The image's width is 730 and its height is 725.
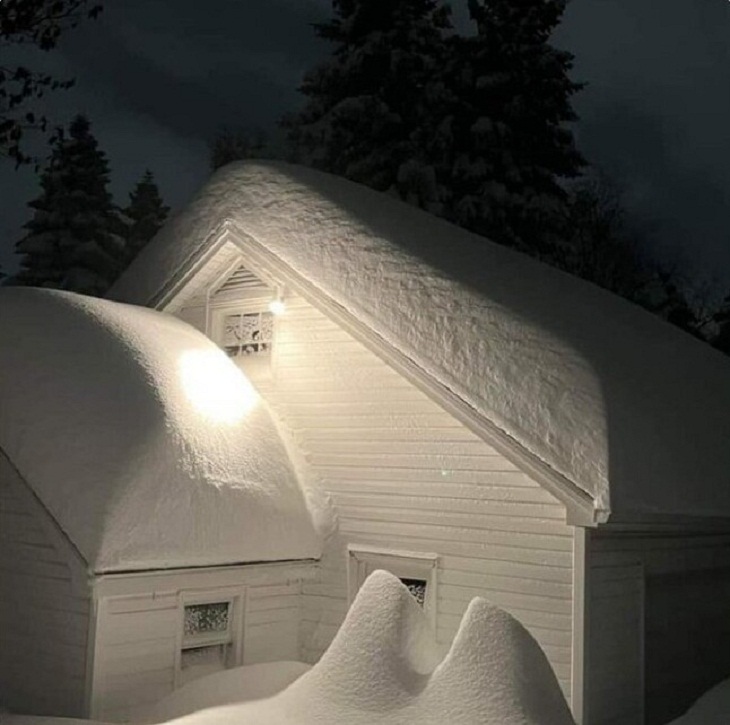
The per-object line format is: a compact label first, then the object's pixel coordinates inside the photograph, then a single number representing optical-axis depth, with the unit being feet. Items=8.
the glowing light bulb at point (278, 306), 41.86
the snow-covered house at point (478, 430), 31.81
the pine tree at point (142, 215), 106.32
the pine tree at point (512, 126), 83.76
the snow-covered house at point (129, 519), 32.07
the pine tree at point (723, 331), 103.77
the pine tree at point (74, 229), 94.38
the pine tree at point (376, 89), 85.66
